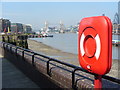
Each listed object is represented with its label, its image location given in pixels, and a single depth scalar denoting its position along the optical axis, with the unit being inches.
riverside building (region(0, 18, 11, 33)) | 6752.0
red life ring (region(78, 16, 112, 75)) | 81.3
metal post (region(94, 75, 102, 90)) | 95.4
